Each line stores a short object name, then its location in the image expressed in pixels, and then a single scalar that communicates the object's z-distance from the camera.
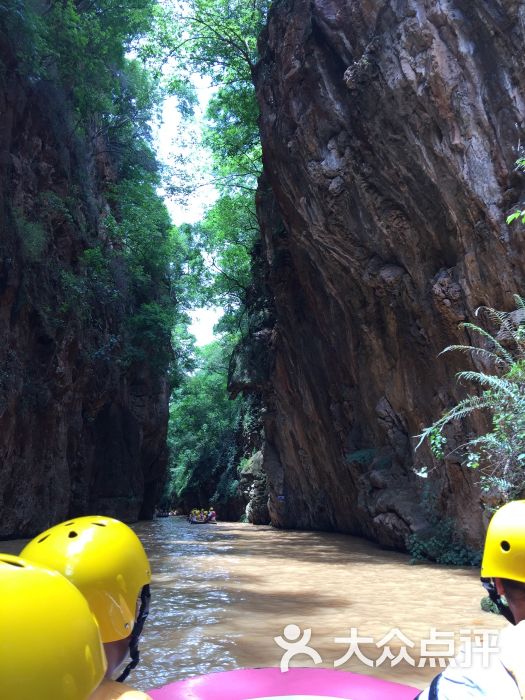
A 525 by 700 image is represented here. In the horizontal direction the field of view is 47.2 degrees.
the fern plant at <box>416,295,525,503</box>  6.18
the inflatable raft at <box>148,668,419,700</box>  2.65
